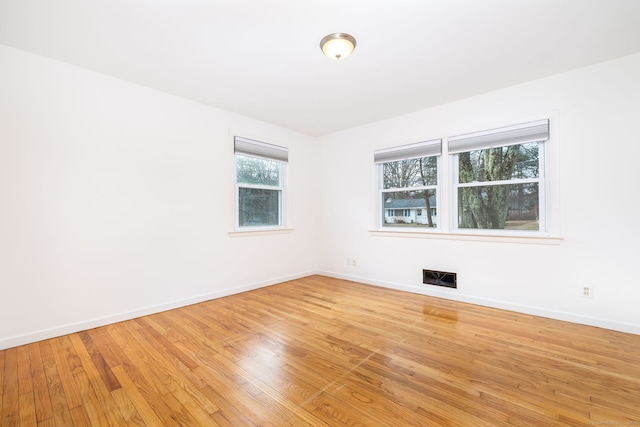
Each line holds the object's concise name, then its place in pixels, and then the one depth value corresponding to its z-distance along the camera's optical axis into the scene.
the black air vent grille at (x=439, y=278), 3.58
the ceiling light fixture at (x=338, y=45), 2.23
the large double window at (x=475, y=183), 3.14
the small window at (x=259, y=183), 4.09
